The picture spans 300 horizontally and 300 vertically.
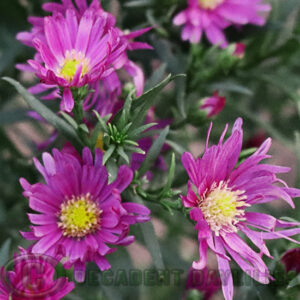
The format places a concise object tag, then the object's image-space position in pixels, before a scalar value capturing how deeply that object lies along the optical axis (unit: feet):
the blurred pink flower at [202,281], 0.98
